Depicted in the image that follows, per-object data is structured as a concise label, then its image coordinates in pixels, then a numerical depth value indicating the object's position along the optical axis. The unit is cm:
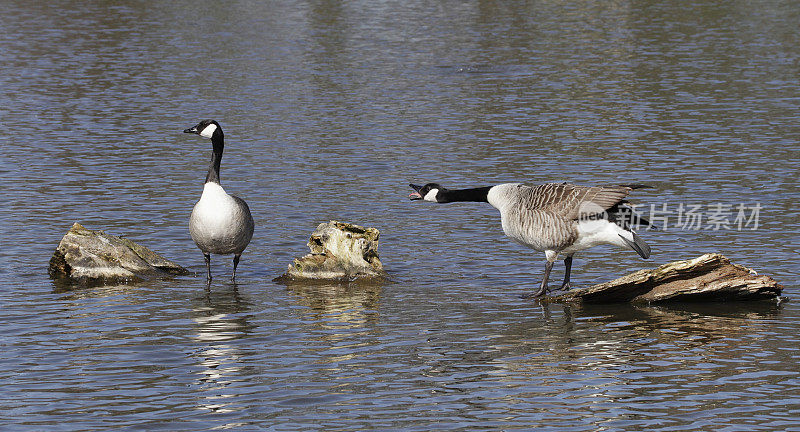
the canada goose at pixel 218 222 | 1700
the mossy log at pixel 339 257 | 1764
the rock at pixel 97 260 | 1750
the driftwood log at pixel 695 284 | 1534
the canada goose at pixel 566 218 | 1538
